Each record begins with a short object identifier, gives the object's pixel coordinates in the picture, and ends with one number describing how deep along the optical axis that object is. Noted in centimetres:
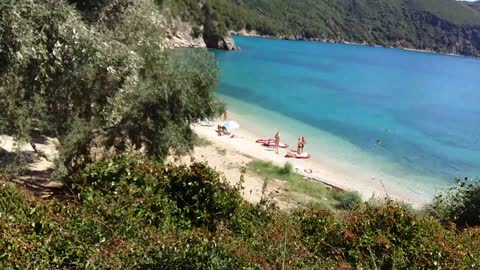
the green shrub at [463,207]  1373
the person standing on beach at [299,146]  3343
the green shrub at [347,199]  2082
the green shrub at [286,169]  2567
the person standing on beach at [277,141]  3369
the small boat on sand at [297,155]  3199
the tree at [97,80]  1045
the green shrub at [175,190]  840
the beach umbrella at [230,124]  3652
